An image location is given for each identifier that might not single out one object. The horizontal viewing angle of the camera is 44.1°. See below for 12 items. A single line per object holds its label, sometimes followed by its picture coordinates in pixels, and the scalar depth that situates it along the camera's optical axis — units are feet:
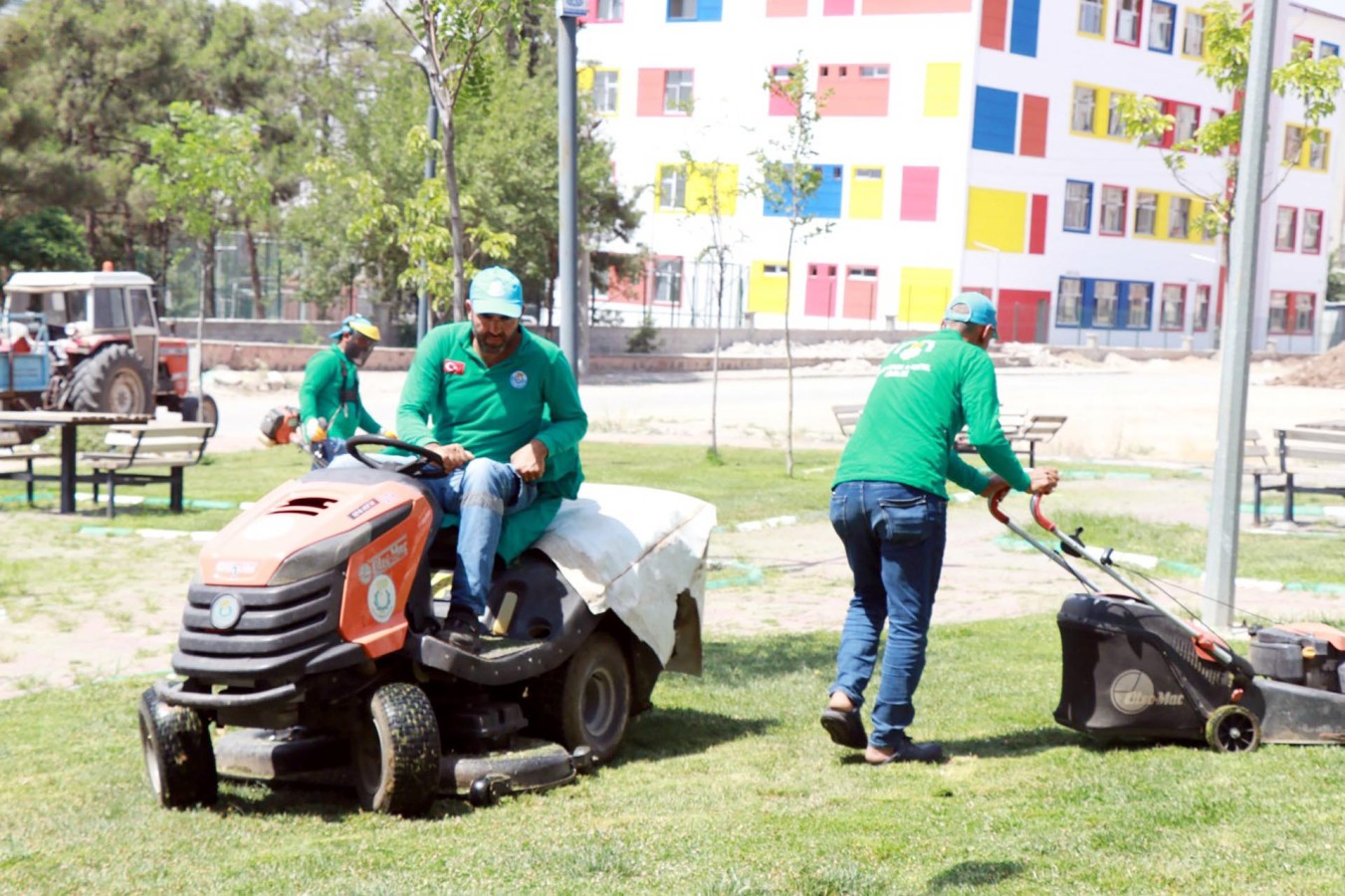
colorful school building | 175.52
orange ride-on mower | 18.08
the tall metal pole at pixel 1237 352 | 30.71
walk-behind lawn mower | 21.85
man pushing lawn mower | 21.53
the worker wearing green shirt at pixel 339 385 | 37.52
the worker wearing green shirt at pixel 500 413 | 20.48
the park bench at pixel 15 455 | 52.92
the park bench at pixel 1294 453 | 49.01
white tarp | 21.53
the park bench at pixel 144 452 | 50.16
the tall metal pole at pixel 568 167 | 35.09
